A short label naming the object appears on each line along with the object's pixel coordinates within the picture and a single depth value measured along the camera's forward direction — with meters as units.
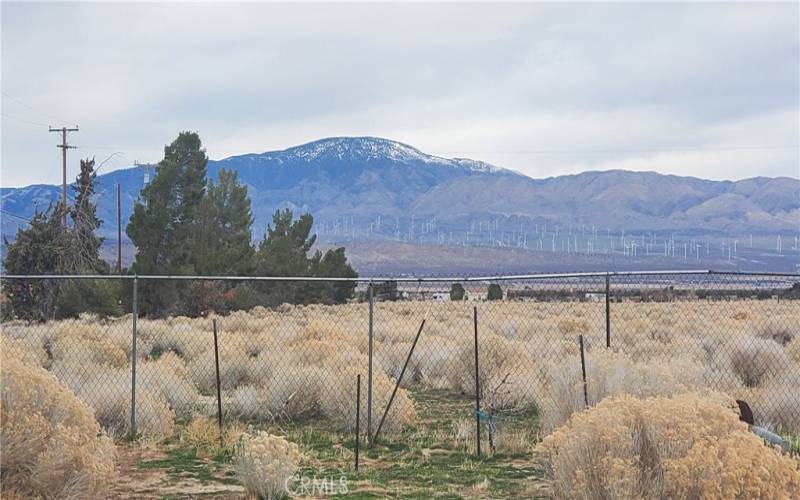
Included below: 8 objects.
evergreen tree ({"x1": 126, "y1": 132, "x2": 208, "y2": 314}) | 33.25
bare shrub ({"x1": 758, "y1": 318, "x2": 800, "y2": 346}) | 22.41
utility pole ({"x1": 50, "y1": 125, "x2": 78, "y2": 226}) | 47.02
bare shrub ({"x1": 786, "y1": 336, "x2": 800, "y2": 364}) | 17.58
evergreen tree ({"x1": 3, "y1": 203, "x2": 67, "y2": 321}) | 34.12
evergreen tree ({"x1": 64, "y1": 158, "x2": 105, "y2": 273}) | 36.79
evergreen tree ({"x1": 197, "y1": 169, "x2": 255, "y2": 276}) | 36.12
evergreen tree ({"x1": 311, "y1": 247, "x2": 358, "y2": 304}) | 43.44
